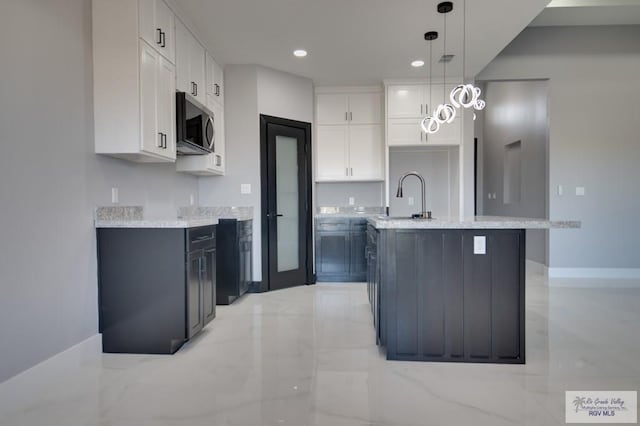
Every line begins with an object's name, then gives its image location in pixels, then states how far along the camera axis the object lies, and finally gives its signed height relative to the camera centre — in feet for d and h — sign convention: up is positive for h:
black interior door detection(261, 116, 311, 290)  15.33 +0.14
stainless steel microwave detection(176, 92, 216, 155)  10.74 +2.35
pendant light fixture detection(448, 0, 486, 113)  9.97 +2.96
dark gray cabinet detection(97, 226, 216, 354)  8.81 -1.92
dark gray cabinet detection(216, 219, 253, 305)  13.12 -1.91
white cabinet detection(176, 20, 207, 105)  11.10 +4.43
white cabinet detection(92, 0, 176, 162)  8.80 +3.03
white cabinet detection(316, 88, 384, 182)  17.88 +2.81
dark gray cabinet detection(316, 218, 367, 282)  16.80 -1.95
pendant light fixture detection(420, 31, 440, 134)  12.29 +5.54
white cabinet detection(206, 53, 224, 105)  13.48 +4.64
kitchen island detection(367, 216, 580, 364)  8.05 -1.85
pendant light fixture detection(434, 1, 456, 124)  10.50 +2.85
